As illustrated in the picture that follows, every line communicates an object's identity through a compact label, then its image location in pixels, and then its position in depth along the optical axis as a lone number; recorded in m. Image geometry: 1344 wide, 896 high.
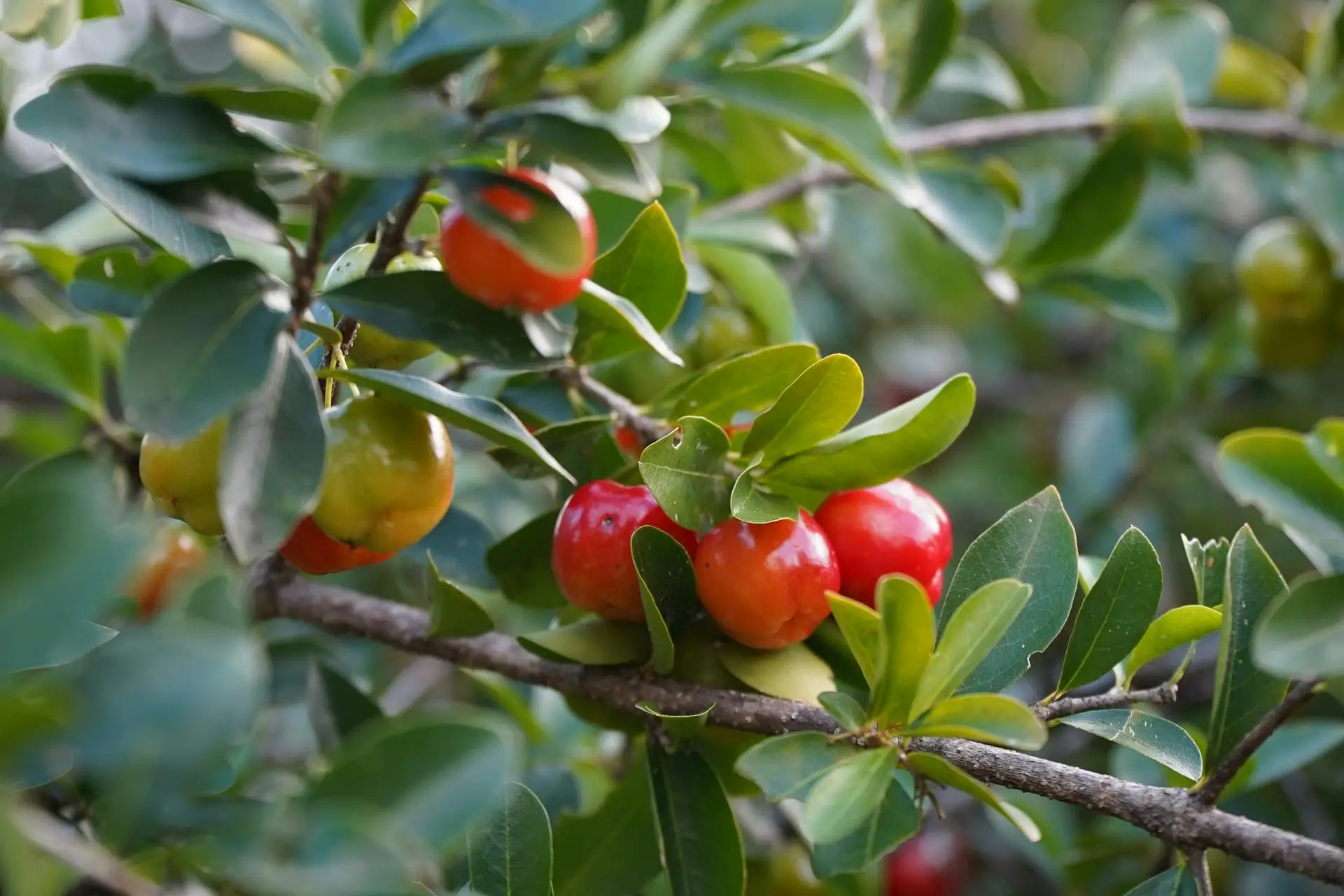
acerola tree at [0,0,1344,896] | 0.48
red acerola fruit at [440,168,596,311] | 0.51
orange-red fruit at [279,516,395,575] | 0.53
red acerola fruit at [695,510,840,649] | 0.53
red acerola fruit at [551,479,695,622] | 0.54
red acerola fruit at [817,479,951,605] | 0.54
